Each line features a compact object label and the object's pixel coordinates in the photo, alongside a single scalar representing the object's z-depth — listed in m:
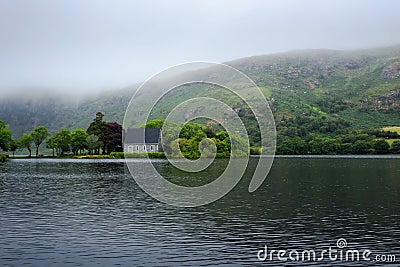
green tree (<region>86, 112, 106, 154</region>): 158.79
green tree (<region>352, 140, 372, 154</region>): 177.12
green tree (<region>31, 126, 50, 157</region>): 156.88
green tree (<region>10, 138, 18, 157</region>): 150.32
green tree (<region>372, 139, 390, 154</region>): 172.50
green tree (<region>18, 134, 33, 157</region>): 152.88
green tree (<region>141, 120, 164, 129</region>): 155.82
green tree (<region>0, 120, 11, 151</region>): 138.38
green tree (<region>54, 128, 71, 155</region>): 156.62
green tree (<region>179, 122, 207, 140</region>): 133.00
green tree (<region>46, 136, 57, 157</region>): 157.00
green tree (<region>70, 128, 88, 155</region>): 156.00
